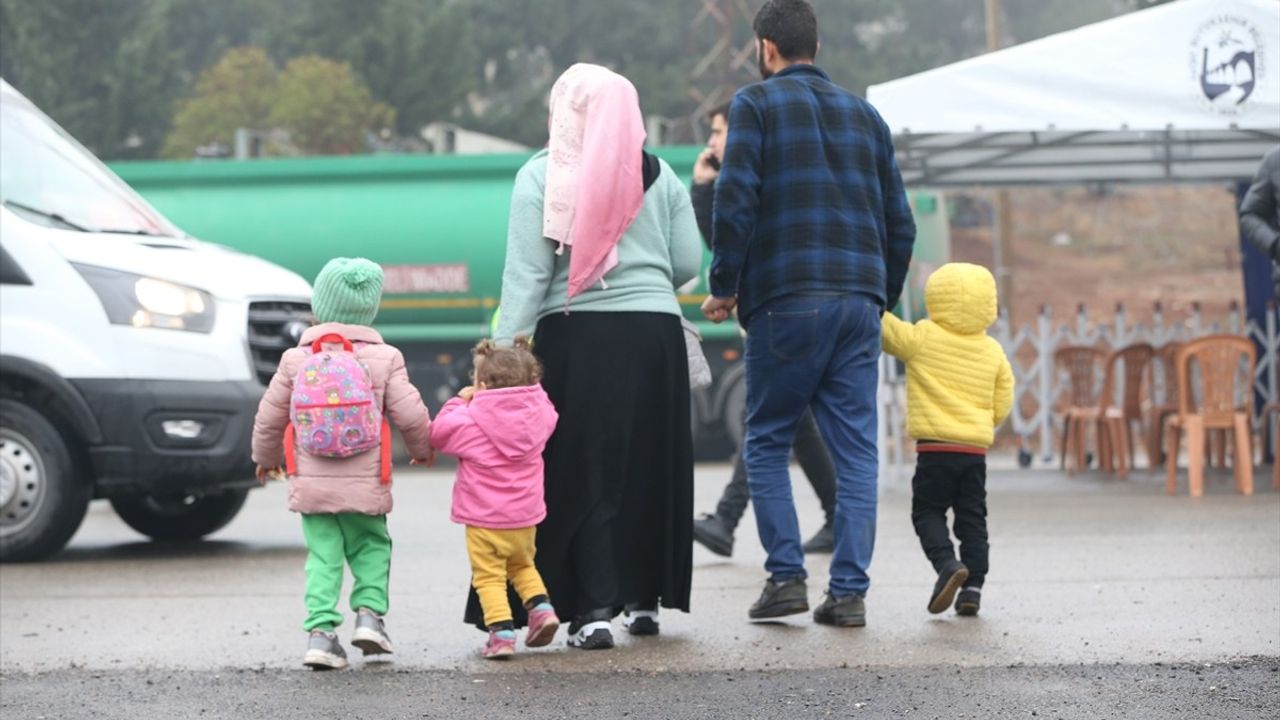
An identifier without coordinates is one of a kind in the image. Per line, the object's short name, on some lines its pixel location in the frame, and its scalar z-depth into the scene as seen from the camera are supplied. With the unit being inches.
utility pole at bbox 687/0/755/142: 3646.7
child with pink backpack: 472.7
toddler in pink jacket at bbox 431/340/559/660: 475.5
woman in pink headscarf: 488.4
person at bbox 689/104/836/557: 669.3
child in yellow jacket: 537.6
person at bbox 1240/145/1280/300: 748.6
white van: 717.9
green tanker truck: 1499.8
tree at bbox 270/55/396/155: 3221.0
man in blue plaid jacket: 505.4
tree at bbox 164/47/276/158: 3348.9
